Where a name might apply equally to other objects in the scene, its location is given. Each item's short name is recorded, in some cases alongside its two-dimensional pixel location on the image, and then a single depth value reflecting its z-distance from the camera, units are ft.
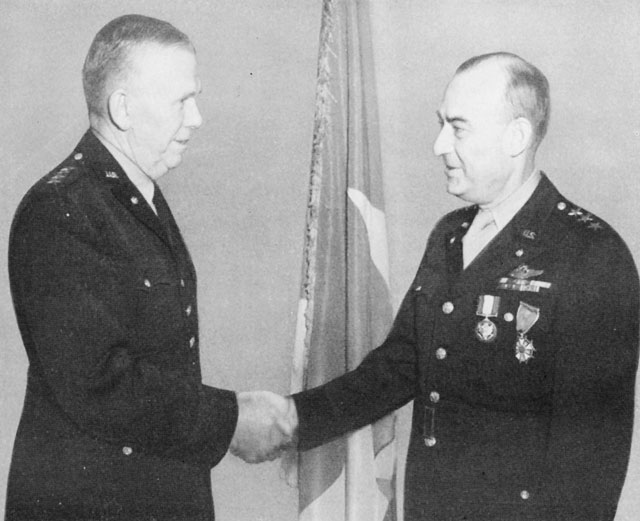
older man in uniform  5.81
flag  7.39
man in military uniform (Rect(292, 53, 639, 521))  5.78
